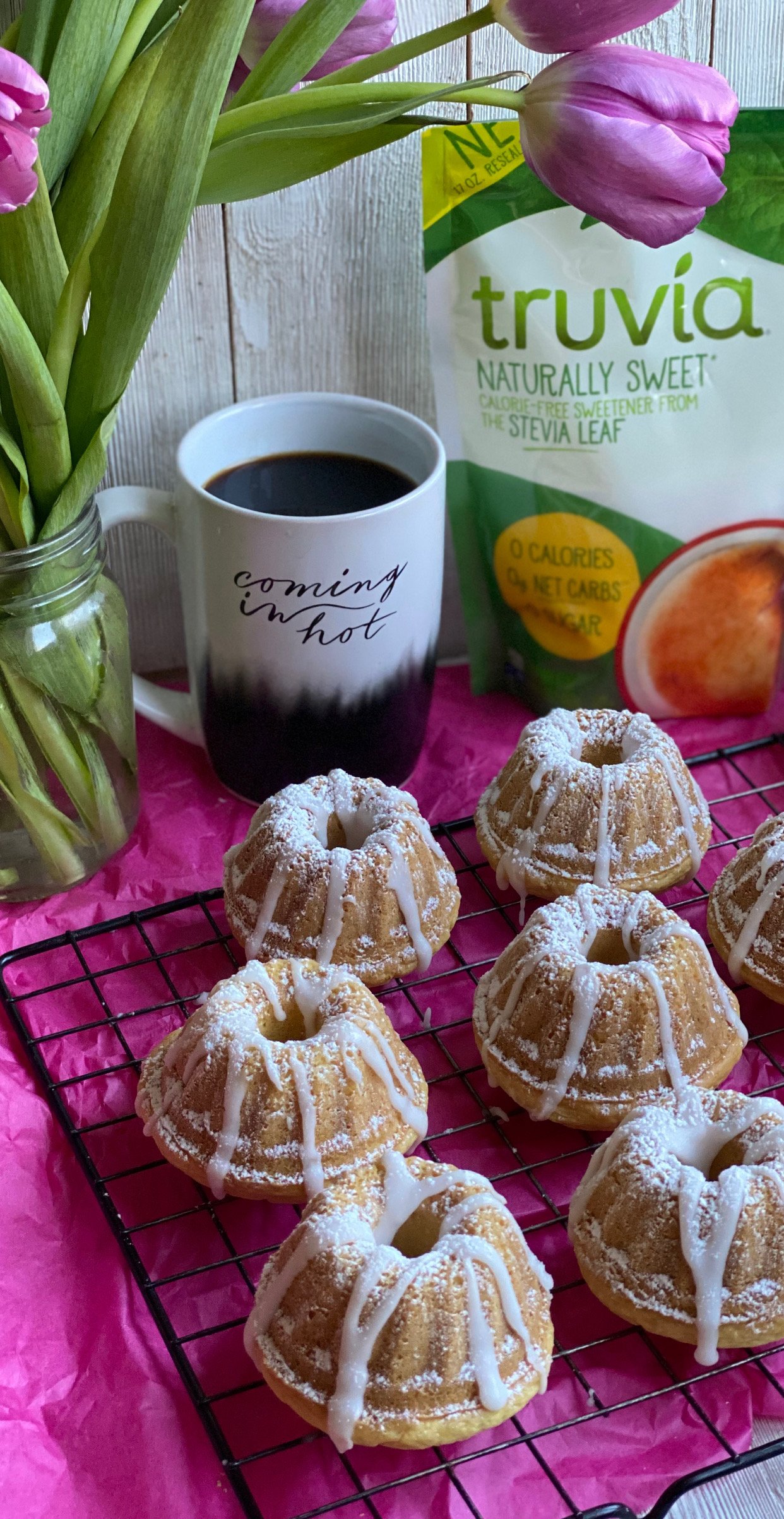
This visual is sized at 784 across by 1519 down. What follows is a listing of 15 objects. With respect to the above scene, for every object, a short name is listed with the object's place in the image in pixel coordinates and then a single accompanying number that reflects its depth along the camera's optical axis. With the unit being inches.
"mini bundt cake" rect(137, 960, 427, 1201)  39.1
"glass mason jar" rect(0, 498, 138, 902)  44.3
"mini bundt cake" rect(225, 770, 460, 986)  45.4
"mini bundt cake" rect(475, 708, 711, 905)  47.9
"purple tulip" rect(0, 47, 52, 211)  29.8
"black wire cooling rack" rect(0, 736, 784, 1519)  34.3
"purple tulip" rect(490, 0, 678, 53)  36.0
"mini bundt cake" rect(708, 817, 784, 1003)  45.1
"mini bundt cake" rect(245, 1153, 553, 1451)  33.3
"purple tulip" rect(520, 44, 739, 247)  37.2
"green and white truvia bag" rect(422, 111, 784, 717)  50.7
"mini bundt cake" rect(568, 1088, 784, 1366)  35.4
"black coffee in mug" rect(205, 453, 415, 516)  51.0
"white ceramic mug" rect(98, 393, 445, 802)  47.8
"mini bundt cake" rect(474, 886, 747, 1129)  41.1
